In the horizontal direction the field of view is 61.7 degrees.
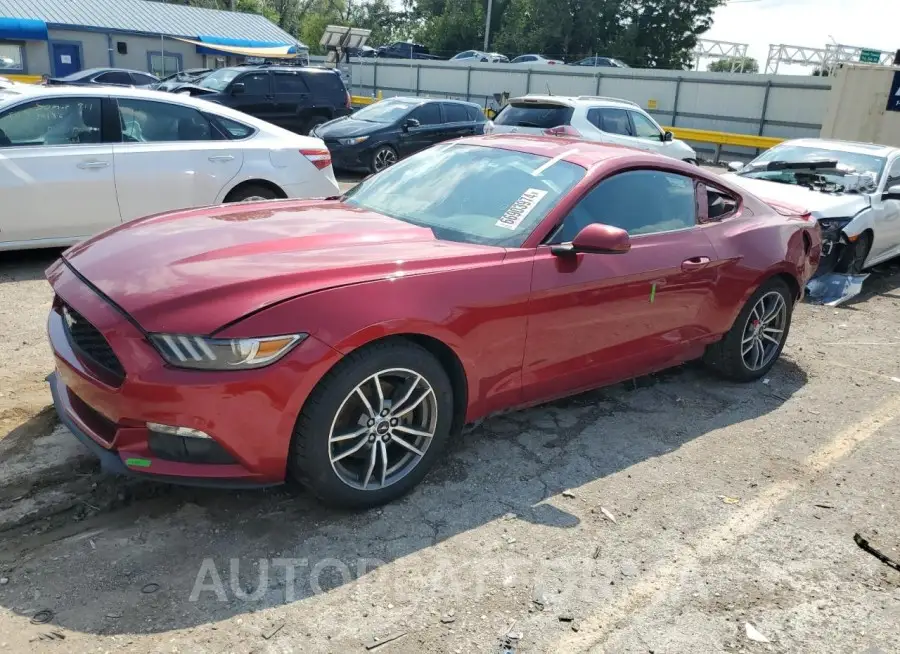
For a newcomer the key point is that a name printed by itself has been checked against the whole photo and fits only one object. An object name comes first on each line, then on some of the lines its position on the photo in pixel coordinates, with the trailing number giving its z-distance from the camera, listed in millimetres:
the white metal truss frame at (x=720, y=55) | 28438
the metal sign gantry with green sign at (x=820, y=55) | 25328
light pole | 53031
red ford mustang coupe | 2857
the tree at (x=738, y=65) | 28041
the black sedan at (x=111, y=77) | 21609
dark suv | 15562
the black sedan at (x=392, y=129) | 13133
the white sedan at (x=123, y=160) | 6082
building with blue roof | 31000
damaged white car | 7781
